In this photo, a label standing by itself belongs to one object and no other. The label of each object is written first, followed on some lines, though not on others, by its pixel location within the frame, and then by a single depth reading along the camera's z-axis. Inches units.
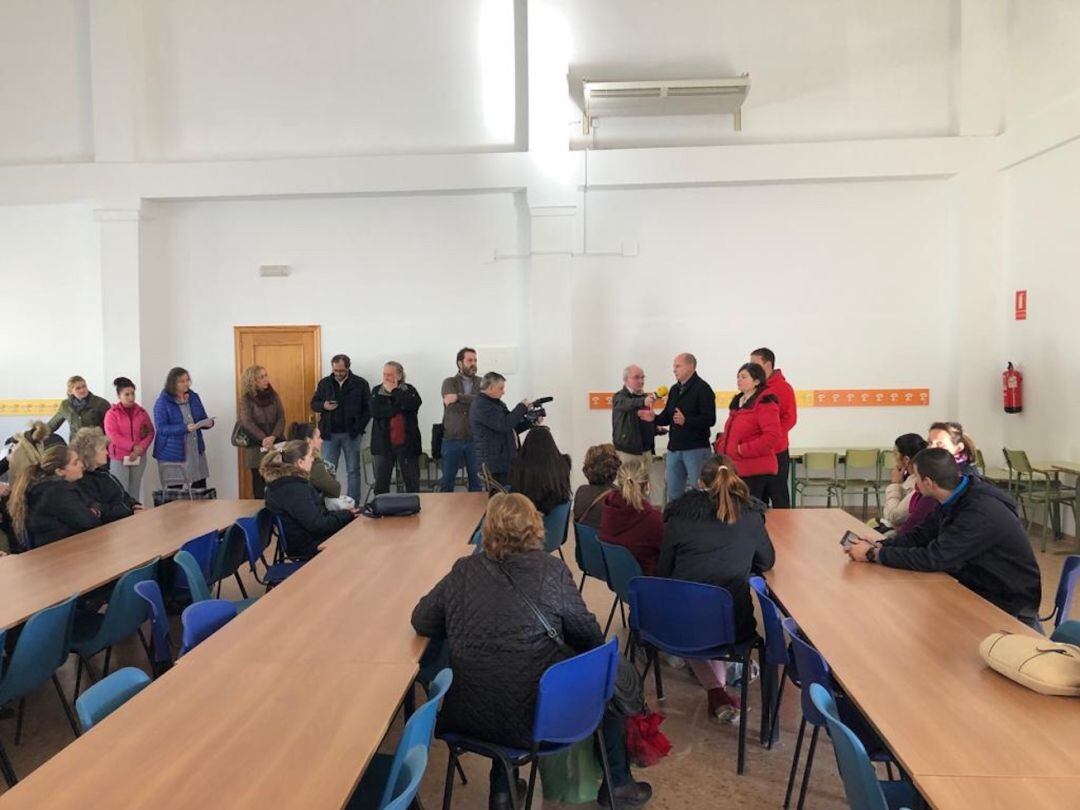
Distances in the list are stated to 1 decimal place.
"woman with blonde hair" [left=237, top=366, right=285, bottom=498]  288.8
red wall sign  278.5
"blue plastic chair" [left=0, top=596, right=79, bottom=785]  108.9
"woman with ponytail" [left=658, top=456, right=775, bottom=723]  124.1
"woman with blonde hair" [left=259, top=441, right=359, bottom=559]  168.4
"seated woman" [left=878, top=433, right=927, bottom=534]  156.4
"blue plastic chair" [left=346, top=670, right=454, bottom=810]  72.3
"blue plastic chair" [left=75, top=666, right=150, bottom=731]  79.9
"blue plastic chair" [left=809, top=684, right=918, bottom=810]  70.0
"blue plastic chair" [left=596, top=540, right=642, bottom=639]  139.3
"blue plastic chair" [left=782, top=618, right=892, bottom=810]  92.4
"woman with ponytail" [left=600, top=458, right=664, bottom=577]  145.7
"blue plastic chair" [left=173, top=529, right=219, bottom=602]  150.9
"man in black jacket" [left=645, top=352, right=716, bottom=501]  236.4
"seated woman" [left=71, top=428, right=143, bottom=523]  173.6
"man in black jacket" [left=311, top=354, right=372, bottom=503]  299.4
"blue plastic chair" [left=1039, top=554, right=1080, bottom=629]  122.1
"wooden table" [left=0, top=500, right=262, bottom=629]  124.0
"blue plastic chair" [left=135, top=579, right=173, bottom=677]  115.0
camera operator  230.1
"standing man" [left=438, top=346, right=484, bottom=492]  276.2
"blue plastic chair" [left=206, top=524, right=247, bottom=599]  163.3
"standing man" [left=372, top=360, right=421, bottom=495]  284.5
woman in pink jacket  282.4
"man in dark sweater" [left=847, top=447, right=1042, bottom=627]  116.9
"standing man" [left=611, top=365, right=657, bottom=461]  260.1
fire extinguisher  278.7
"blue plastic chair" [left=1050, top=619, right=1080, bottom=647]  98.9
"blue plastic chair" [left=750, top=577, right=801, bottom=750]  110.0
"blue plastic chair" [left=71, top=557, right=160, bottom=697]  128.9
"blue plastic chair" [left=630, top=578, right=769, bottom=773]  117.6
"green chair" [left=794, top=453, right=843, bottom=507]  280.8
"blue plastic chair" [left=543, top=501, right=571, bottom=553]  187.0
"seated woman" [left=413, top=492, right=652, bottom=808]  91.6
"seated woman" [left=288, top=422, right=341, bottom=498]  183.6
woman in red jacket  198.8
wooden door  324.2
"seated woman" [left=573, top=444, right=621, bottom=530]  165.0
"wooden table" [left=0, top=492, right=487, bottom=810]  65.1
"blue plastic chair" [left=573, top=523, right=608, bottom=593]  155.2
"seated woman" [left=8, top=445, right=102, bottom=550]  161.3
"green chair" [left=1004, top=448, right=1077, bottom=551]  242.8
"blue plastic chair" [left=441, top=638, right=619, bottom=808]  88.0
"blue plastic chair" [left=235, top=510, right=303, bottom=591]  164.7
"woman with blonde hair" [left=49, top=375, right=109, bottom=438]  284.0
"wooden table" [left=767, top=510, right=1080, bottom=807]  69.5
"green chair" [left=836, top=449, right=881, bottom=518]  281.0
